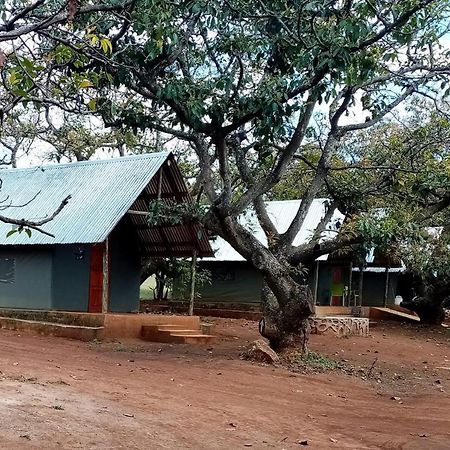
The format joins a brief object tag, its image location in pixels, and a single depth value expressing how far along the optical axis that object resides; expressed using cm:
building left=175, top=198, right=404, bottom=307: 2328
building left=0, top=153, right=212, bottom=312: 1616
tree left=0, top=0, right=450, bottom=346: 915
